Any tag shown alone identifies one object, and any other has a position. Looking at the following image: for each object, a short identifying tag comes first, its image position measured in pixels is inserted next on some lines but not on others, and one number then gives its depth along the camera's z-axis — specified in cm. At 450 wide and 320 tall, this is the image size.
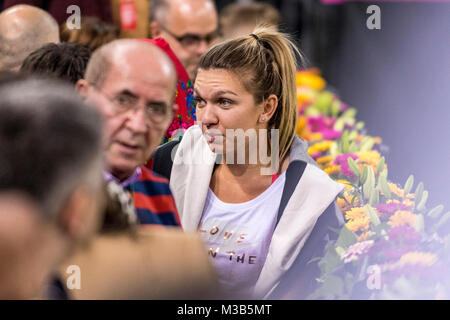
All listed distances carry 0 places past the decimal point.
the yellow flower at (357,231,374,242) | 473
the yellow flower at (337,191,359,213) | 487
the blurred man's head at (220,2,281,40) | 705
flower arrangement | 459
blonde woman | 479
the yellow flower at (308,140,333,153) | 532
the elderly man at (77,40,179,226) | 449
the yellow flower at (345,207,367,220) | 479
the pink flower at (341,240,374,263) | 468
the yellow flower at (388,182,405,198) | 482
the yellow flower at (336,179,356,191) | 493
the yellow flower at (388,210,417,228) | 470
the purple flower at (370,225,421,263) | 465
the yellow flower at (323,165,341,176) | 505
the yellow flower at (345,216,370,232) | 476
